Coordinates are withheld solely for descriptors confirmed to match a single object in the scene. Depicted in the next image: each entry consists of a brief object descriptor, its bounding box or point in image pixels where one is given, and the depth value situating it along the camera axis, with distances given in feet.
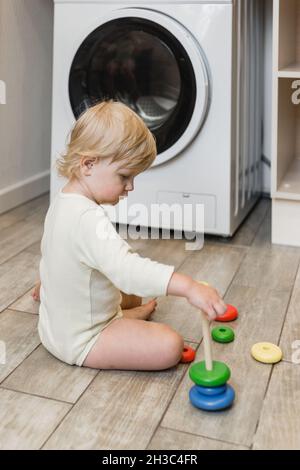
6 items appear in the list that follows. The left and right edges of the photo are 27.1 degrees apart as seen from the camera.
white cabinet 5.51
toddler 3.53
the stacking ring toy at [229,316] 4.32
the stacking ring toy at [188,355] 3.79
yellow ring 3.77
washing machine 5.54
